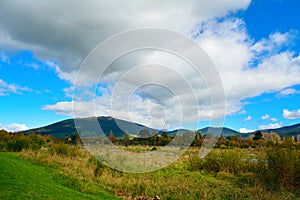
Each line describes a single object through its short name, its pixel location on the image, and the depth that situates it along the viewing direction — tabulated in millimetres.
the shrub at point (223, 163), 14926
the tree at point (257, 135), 50588
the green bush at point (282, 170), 11493
